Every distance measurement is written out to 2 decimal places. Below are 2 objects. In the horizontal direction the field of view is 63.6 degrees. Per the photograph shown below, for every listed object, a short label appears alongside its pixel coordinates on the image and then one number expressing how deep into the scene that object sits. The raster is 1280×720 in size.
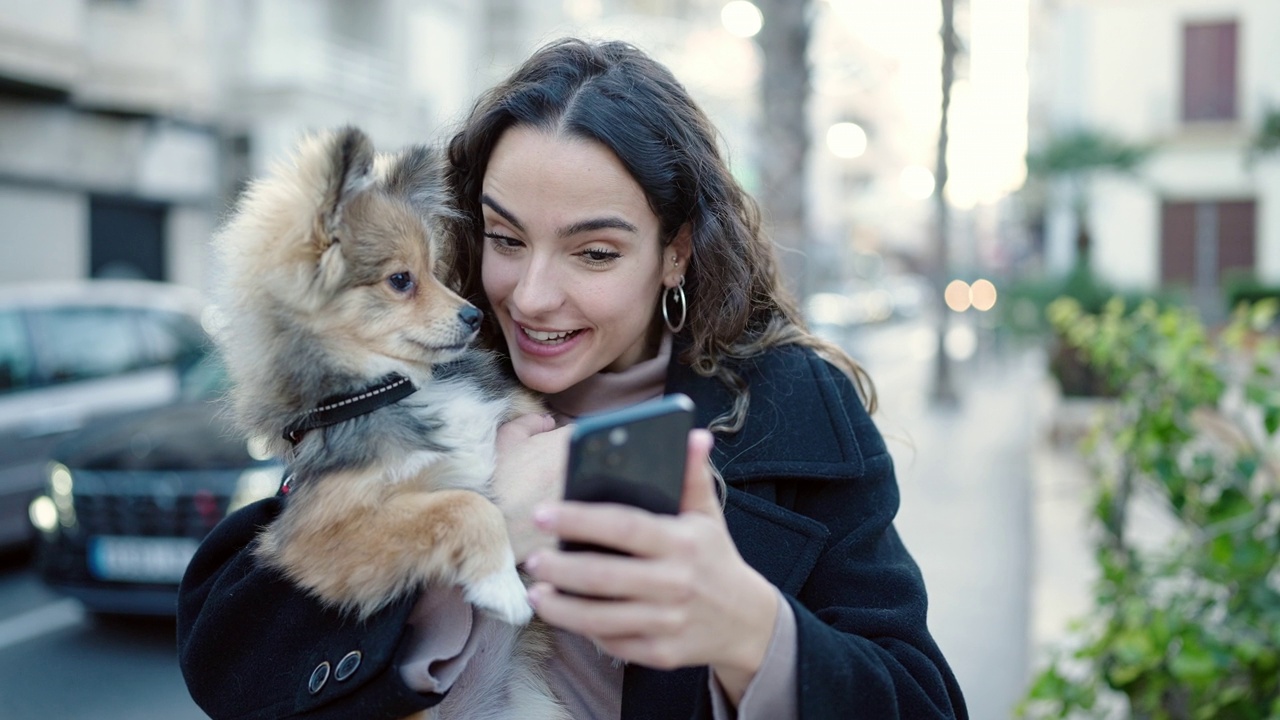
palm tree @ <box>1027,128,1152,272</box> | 21.14
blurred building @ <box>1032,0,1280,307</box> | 21.98
